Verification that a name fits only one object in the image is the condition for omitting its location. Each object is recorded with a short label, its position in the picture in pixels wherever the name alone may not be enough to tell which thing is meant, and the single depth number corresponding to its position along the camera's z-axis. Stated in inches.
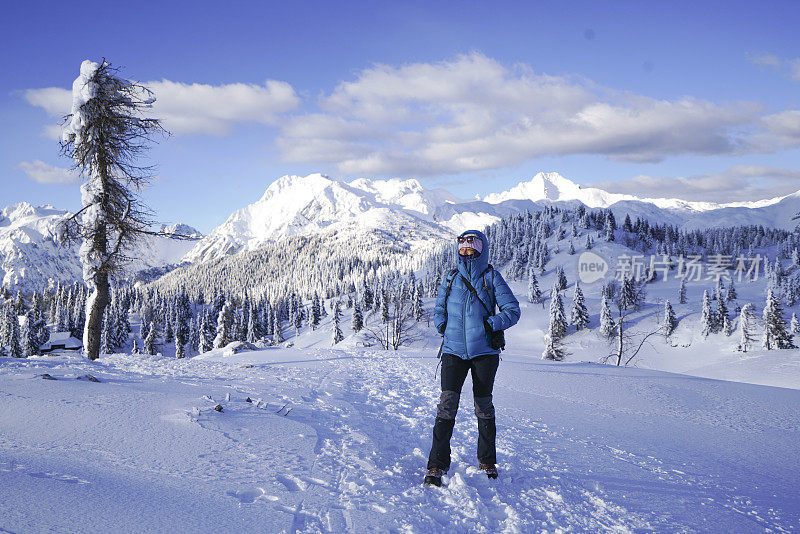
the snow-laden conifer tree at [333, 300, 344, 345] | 2701.5
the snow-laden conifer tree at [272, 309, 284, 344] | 3347.9
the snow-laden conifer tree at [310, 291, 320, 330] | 4015.5
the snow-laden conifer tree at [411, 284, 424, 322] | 2297.9
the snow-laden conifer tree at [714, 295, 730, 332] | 2875.5
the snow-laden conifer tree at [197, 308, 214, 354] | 2785.4
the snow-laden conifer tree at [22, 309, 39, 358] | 2025.0
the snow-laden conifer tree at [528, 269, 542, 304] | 3907.5
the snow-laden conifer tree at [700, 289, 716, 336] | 2888.8
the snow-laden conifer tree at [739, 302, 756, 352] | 2373.9
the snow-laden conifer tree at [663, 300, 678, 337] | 3038.9
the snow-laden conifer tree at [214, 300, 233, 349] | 2336.4
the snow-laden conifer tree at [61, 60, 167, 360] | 485.1
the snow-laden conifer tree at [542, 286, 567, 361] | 2888.8
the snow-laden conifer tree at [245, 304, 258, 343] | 3154.5
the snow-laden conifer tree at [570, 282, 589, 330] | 3110.2
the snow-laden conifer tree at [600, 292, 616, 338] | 2947.8
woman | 173.3
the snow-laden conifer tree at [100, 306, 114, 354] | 2819.9
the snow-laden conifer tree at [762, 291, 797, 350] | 2164.1
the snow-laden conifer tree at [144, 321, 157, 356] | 2918.3
